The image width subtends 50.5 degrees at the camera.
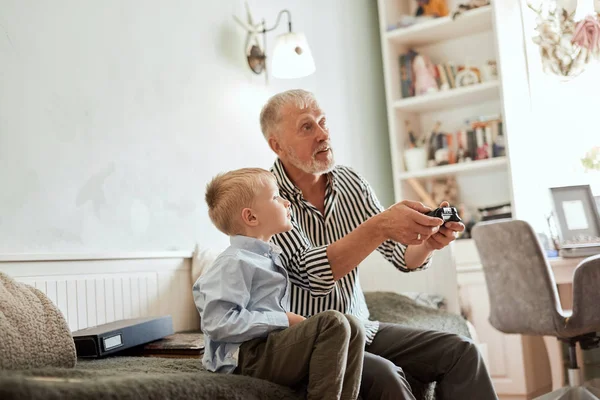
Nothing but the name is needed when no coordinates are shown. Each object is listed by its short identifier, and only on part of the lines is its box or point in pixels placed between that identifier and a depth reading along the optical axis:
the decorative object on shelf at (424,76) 3.84
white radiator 1.88
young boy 1.24
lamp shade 2.89
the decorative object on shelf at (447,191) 3.85
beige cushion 1.32
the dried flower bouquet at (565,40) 3.42
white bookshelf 3.14
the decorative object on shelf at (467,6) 3.61
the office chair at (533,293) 2.45
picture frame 3.04
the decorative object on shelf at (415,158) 3.83
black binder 1.71
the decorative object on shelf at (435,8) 3.88
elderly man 1.46
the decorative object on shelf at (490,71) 3.65
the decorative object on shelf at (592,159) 3.45
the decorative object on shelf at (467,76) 3.73
